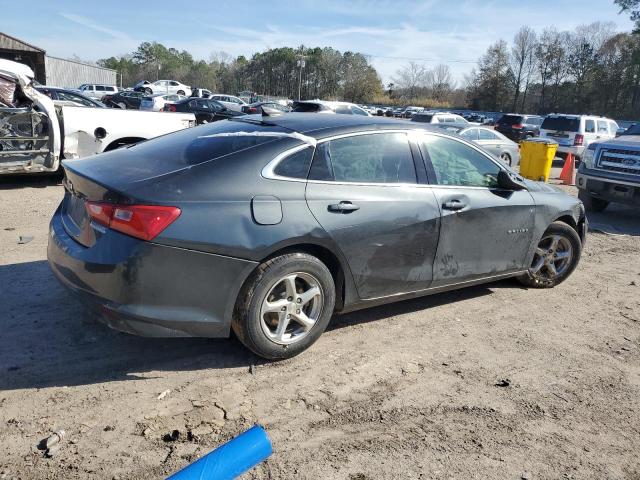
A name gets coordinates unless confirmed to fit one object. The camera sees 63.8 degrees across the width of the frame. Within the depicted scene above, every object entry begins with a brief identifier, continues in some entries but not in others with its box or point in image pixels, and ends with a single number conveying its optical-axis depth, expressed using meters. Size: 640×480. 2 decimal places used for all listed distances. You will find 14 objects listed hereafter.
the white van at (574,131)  18.17
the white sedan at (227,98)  41.99
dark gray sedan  2.97
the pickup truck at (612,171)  8.74
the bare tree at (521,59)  83.12
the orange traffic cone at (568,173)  14.22
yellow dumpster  13.39
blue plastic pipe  2.26
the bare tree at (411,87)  104.38
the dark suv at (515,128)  28.55
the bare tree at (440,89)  102.38
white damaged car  7.67
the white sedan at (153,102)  27.30
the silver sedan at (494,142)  15.20
